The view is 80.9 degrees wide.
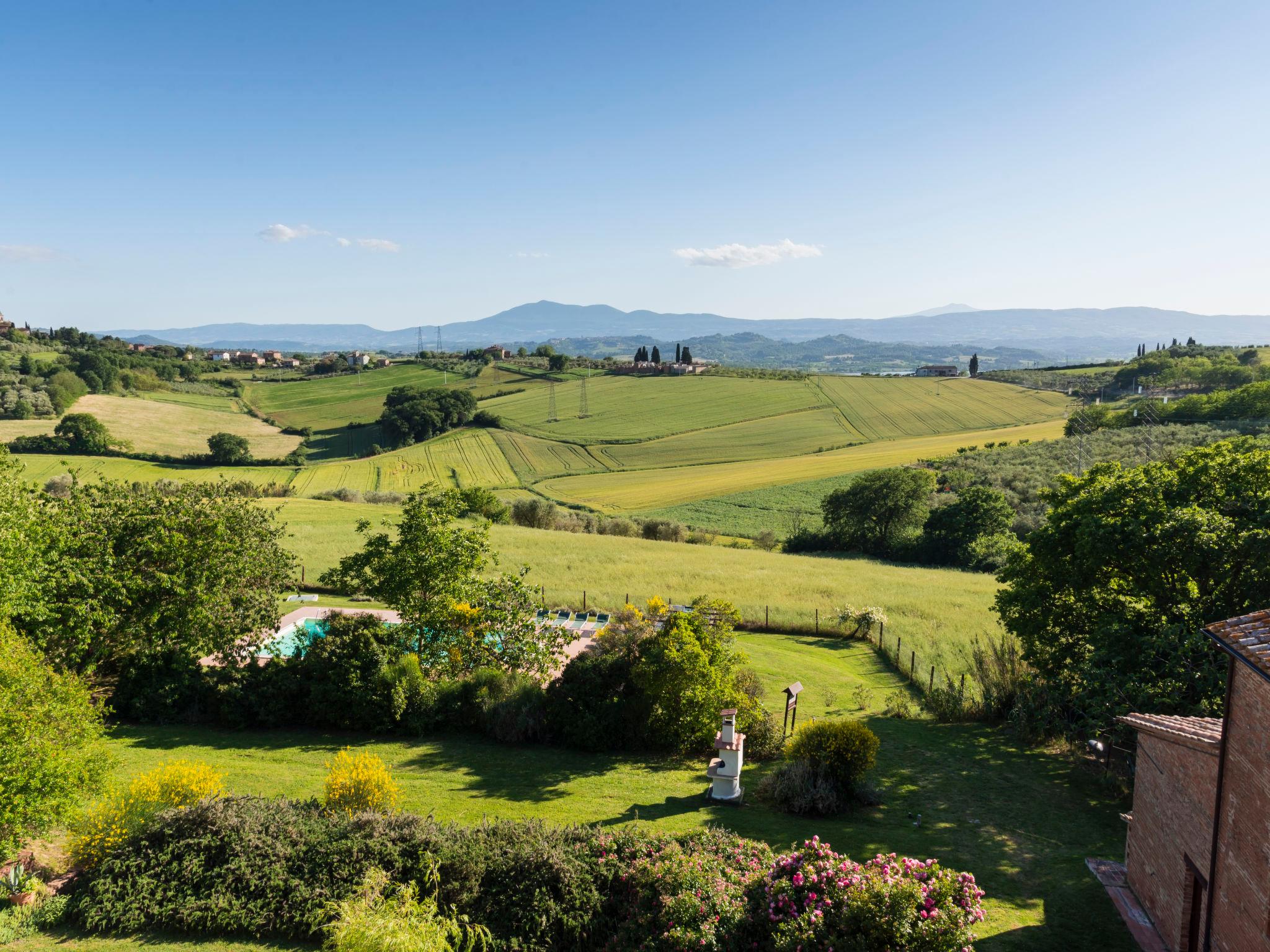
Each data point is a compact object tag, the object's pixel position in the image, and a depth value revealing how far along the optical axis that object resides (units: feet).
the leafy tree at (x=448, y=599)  61.67
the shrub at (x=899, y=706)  63.10
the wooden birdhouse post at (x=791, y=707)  50.85
